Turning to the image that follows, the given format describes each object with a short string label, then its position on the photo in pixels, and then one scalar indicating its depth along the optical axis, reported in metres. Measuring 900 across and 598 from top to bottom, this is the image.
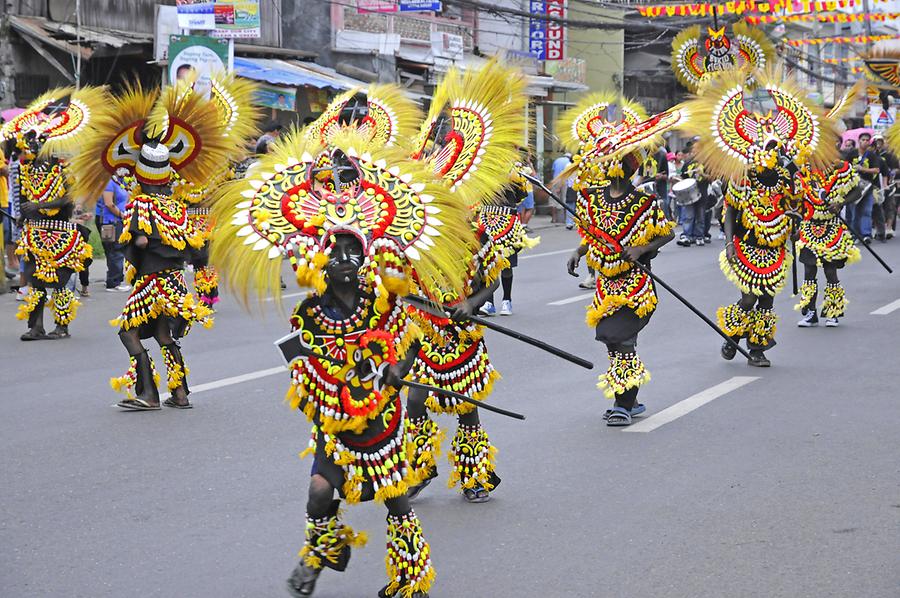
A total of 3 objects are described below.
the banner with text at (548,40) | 32.59
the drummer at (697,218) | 22.12
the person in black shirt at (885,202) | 22.64
